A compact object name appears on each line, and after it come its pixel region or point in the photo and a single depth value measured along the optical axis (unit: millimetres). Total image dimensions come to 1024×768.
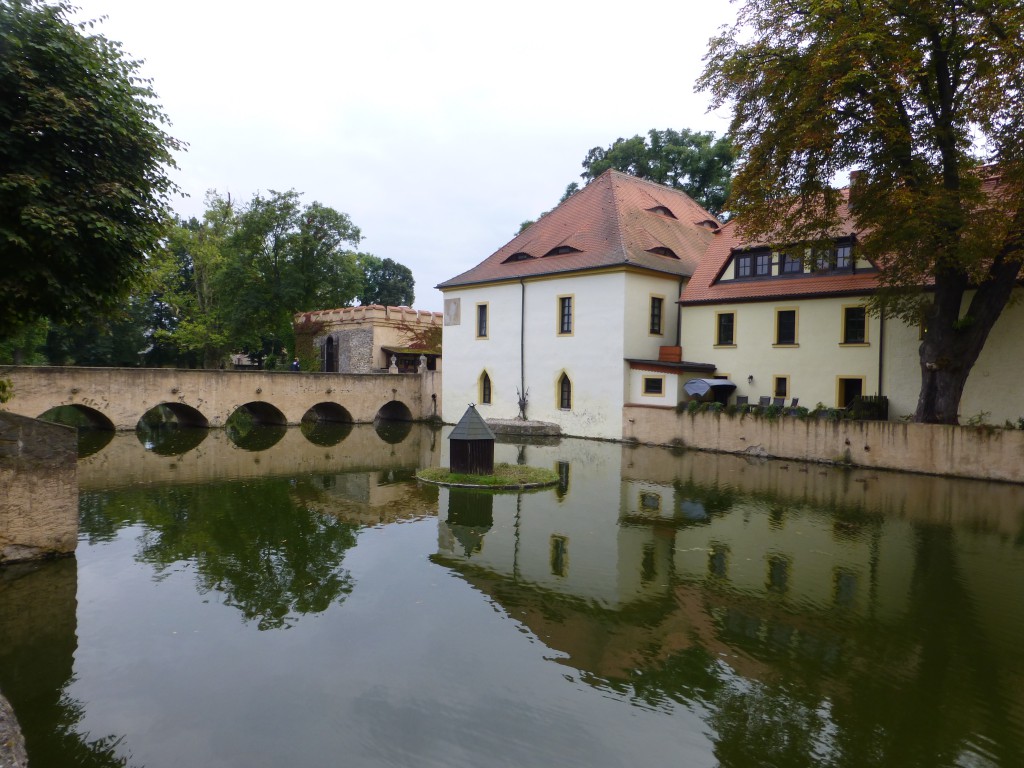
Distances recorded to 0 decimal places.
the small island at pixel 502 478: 15844
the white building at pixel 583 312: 26797
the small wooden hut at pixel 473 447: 16359
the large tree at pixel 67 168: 8148
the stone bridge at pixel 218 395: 23906
